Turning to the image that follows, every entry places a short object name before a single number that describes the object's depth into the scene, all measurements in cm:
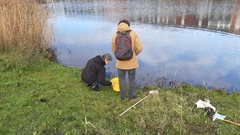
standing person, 362
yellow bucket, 449
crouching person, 440
